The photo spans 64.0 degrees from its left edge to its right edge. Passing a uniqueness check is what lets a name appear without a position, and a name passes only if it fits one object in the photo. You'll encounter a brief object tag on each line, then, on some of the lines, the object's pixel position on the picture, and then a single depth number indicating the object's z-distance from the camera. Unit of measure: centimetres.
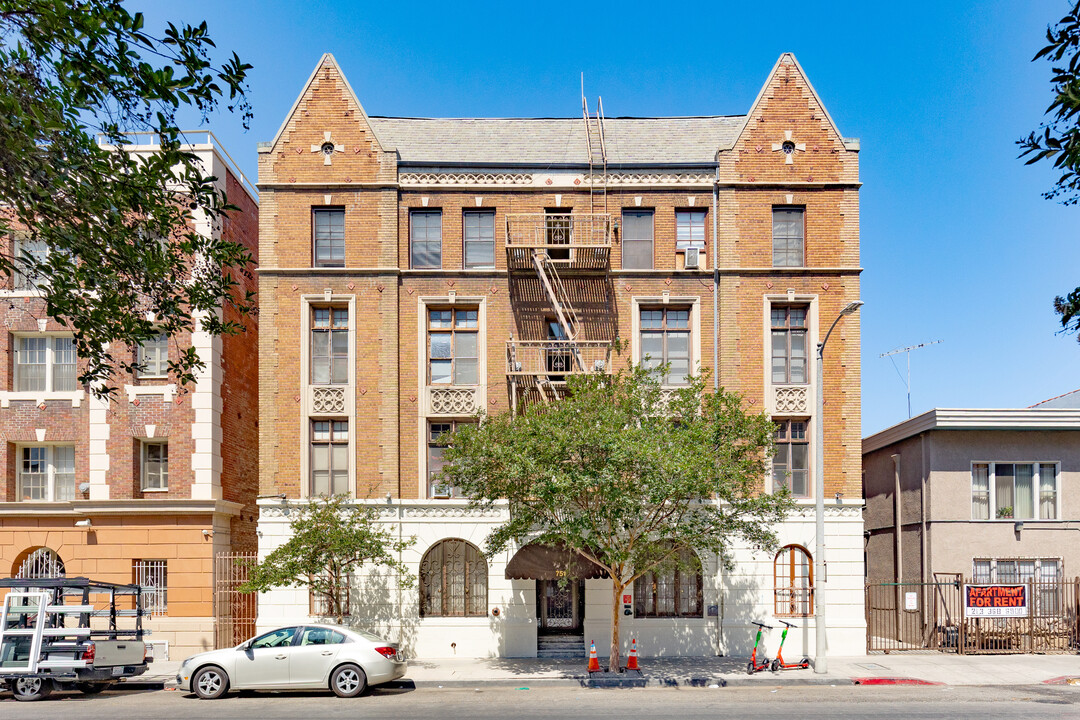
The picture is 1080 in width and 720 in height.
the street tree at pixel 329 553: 2069
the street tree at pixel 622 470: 1769
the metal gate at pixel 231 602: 2356
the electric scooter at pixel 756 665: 1970
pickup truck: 1719
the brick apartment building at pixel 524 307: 2322
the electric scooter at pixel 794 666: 2005
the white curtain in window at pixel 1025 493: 2478
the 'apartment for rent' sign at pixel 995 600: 2286
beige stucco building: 2452
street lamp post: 1948
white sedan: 1742
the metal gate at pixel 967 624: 2288
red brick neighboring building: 2355
